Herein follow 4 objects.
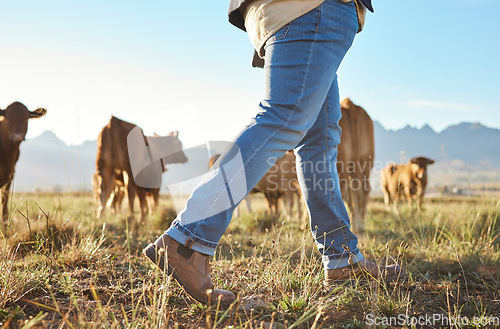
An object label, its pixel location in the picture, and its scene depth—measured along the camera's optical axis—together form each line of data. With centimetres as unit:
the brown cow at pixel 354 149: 552
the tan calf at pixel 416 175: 1345
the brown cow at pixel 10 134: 627
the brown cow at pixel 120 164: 791
